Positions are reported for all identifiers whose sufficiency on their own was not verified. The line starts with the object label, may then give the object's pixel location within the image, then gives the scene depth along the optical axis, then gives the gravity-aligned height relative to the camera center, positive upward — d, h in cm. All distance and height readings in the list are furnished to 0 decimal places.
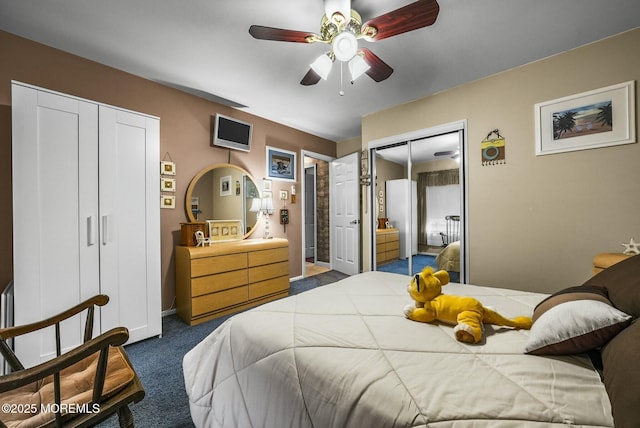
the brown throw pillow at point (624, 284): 88 -30
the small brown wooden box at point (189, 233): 292 -20
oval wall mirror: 315 +27
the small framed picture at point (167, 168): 285 +56
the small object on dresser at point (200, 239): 295 -27
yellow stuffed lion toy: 105 -46
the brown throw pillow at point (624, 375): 55 -41
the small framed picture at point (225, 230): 322 -19
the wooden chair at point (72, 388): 86 -71
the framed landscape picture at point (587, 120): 212 +82
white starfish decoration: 200 -30
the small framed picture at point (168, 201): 288 +18
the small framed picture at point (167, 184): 286 +37
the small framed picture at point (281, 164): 400 +83
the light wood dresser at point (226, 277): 265 -72
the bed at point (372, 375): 70 -53
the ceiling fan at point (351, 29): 143 +115
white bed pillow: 82 -40
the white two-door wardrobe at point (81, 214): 177 +3
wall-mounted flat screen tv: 326 +111
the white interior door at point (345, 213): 437 +2
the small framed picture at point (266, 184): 389 +48
